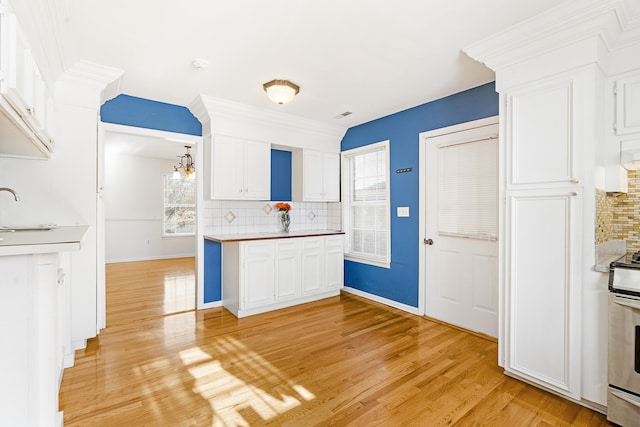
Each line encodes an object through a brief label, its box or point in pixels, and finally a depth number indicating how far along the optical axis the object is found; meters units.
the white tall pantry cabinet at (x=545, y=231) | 1.99
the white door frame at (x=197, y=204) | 3.12
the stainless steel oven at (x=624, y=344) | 1.74
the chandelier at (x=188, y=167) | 6.52
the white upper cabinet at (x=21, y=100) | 1.31
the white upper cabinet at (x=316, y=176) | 4.50
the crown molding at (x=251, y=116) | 3.57
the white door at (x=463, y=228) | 3.07
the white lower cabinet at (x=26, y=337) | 1.28
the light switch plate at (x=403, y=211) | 3.85
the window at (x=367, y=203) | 4.21
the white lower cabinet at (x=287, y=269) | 3.90
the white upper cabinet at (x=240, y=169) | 3.79
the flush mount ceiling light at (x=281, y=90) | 2.97
